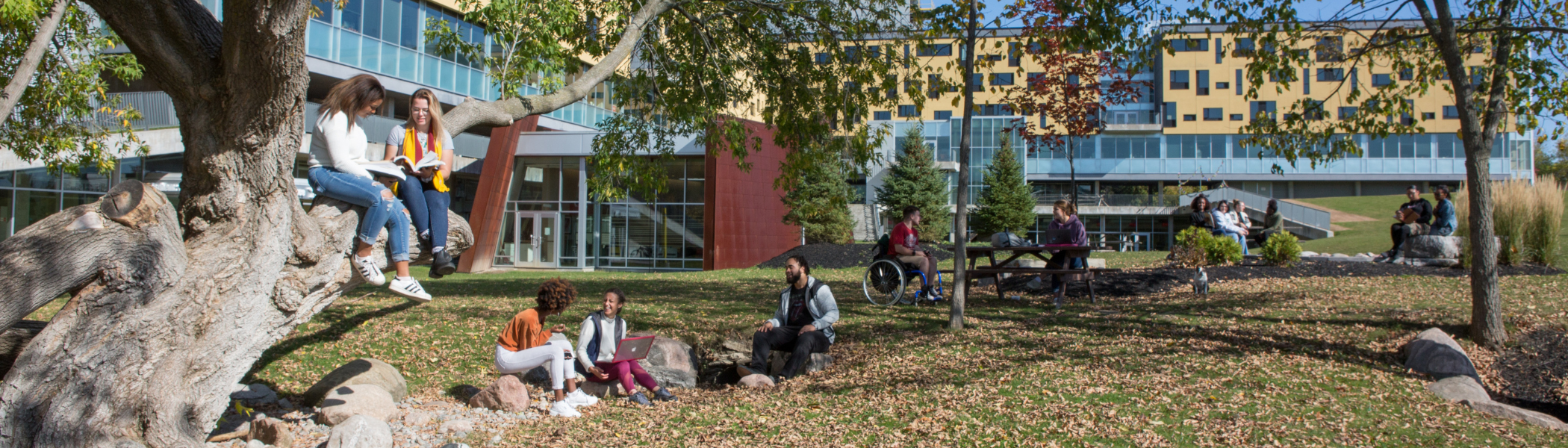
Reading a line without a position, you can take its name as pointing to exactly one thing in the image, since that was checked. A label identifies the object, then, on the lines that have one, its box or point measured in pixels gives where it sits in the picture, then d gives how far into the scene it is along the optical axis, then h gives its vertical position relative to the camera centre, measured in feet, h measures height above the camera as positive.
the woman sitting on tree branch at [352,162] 13.78 +1.21
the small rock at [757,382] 21.68 -3.70
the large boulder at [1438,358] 19.35 -2.55
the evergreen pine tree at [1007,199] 116.26 +6.40
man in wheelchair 32.53 -0.30
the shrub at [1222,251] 41.32 -0.18
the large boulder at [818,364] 22.89 -3.37
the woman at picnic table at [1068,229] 33.04 +0.58
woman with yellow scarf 15.25 +1.12
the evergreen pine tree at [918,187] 108.99 +7.22
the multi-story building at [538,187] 75.92 +4.80
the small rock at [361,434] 15.38 -3.76
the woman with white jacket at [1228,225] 43.73 +1.14
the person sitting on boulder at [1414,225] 41.96 +1.40
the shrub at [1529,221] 37.35 +1.39
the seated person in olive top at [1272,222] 45.68 +1.48
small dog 31.86 -1.39
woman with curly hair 20.24 -2.71
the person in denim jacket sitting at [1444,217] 38.63 +1.59
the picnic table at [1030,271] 29.68 -0.90
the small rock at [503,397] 19.89 -3.85
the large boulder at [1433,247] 37.96 +0.15
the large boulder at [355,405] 18.24 -3.78
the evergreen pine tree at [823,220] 87.49 +2.23
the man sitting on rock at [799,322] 23.34 -2.33
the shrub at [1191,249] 42.47 -0.10
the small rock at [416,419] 18.69 -4.15
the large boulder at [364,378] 19.77 -3.46
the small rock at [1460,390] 17.79 -3.01
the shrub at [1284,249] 40.06 -0.06
